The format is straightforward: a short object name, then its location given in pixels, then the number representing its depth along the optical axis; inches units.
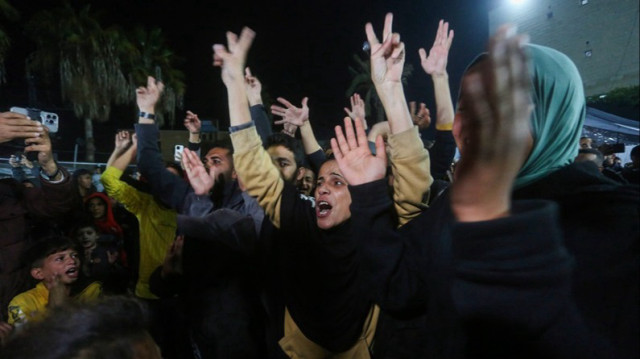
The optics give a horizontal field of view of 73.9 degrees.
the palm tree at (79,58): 743.1
